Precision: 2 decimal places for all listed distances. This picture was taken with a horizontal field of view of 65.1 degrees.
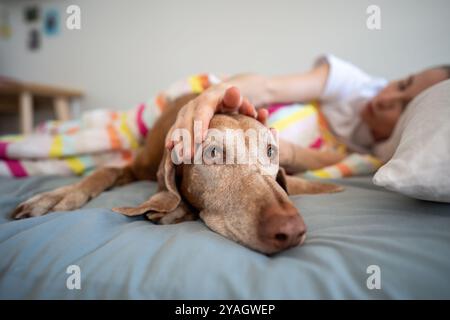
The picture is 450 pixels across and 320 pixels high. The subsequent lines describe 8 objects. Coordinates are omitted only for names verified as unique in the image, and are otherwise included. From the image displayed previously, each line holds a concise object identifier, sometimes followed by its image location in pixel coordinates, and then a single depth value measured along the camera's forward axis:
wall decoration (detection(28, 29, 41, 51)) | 1.55
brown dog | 0.34
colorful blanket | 0.68
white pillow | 0.34
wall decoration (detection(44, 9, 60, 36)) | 1.47
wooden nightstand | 1.25
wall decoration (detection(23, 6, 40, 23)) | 1.50
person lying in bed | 0.67
